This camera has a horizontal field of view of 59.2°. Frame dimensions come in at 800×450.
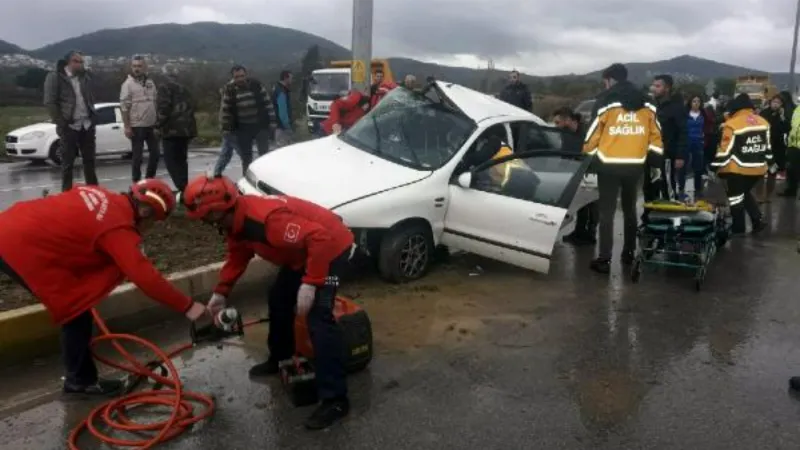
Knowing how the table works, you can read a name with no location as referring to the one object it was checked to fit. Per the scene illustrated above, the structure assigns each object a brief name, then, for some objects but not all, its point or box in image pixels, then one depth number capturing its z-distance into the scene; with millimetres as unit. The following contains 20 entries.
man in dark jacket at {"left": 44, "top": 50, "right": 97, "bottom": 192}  8344
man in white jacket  9016
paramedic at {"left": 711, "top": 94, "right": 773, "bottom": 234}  8398
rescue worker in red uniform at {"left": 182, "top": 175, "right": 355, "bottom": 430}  3664
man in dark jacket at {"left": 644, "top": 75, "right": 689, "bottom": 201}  10375
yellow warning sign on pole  9711
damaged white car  6207
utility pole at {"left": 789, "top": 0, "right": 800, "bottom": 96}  26219
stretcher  6668
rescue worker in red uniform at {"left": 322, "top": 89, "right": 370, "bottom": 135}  9254
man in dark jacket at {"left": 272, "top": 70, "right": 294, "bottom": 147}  12672
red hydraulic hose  3635
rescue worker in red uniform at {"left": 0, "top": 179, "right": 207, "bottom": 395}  3570
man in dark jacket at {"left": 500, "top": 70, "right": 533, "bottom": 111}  13938
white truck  23109
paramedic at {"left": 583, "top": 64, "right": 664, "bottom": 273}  6871
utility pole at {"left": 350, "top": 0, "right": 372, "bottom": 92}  9297
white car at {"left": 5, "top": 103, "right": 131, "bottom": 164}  15367
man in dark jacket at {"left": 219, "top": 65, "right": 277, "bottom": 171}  9328
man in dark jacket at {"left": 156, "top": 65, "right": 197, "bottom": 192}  8484
